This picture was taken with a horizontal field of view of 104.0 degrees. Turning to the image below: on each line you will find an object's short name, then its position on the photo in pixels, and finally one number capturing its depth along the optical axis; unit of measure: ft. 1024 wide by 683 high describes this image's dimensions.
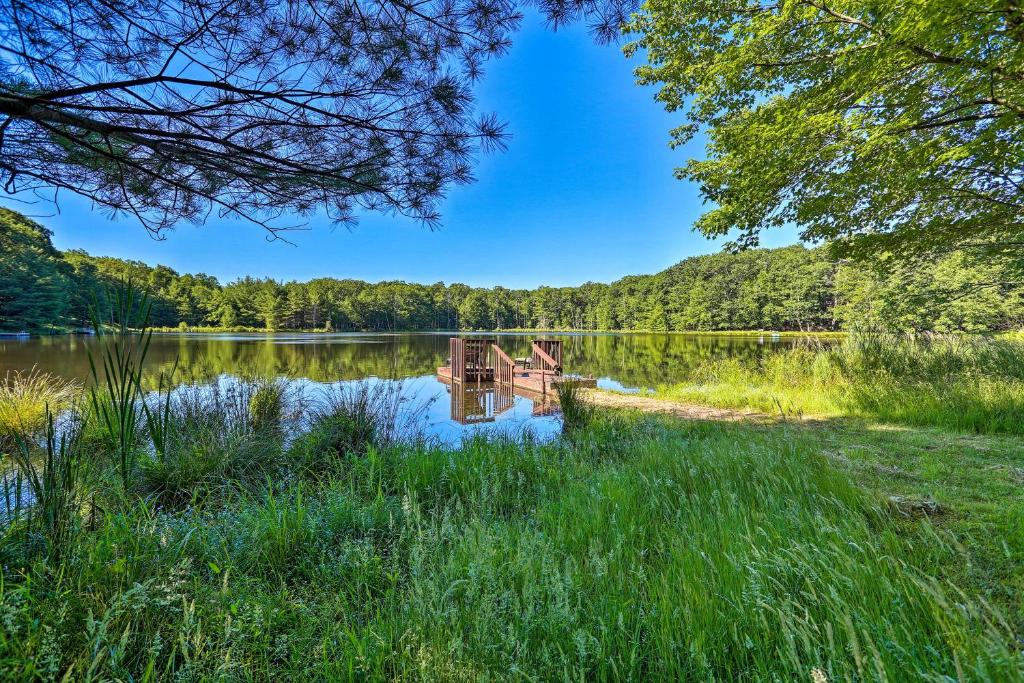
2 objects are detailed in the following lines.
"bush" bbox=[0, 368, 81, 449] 16.76
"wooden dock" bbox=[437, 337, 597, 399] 41.92
